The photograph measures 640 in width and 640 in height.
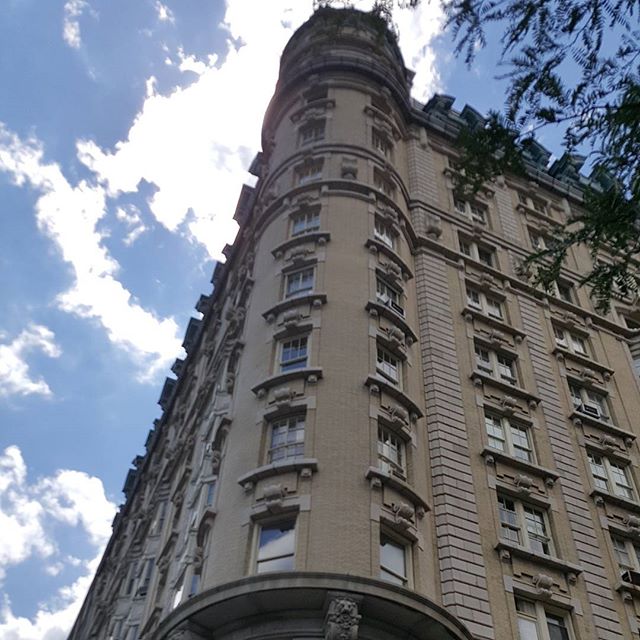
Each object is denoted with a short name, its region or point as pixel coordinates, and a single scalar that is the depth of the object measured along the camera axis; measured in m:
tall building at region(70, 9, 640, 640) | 22.83
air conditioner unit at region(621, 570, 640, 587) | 28.25
